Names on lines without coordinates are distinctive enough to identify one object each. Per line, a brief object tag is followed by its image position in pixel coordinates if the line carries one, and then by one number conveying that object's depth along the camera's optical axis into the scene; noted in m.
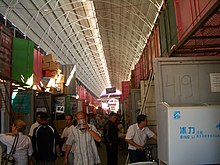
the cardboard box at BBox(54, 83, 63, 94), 12.99
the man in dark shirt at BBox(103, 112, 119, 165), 8.17
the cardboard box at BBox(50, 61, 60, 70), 13.55
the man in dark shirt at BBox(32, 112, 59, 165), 5.52
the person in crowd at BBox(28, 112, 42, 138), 6.72
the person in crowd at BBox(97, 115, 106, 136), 17.70
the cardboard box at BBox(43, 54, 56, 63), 13.84
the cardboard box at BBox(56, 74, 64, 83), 13.55
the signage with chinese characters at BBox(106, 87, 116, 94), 40.88
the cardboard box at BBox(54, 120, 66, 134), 10.93
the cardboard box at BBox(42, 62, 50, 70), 13.72
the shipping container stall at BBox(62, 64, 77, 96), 15.85
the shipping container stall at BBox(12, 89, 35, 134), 8.02
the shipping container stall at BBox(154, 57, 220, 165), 2.65
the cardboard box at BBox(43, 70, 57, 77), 13.64
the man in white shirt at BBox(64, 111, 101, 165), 4.66
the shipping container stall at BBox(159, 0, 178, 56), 4.20
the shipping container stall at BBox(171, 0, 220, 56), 2.56
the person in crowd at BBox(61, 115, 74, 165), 7.70
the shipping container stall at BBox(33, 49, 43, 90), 12.10
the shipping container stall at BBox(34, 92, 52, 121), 10.26
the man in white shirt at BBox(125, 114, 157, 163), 5.67
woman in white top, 4.78
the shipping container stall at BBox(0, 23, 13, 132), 5.14
